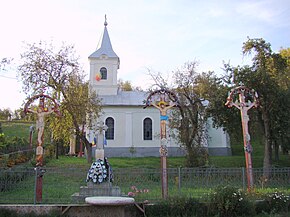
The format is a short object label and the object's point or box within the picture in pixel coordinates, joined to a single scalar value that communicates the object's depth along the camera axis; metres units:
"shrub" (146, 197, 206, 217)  9.24
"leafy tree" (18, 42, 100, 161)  21.44
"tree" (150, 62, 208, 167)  22.00
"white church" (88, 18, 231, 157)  30.92
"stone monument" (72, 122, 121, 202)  11.30
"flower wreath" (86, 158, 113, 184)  11.73
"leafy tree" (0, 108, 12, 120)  56.32
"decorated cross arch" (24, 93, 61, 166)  12.14
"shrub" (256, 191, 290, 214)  9.70
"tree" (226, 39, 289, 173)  18.67
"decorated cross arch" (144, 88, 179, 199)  11.01
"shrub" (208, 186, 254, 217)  8.95
